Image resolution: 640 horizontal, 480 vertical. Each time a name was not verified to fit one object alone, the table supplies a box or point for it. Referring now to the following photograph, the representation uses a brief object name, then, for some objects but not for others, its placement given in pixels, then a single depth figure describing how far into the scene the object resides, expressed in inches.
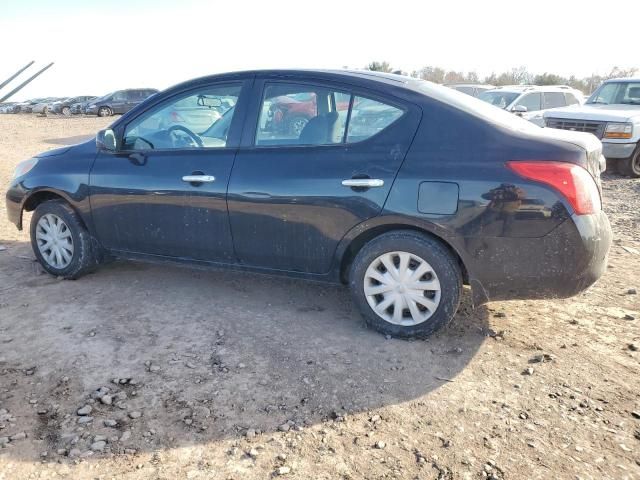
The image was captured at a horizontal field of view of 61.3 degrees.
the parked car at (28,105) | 1490.0
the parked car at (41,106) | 1419.8
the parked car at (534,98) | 522.3
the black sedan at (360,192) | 125.3
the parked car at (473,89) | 695.6
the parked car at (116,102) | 1213.1
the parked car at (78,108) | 1266.0
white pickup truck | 373.7
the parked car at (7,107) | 1533.0
